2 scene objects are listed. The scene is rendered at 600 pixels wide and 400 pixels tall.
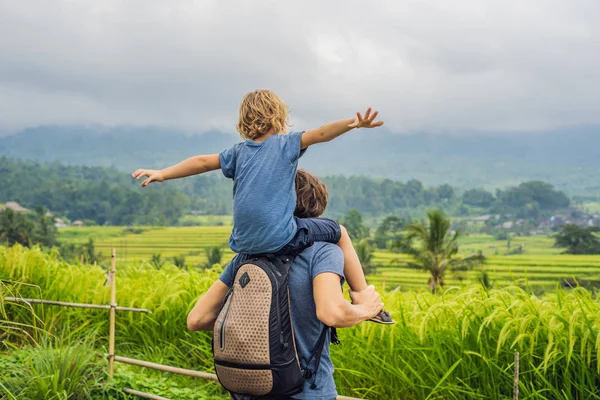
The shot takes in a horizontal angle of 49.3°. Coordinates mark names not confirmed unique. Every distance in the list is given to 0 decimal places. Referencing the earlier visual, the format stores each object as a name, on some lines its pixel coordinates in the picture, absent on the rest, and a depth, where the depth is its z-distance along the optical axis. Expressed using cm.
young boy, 172
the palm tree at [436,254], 3990
